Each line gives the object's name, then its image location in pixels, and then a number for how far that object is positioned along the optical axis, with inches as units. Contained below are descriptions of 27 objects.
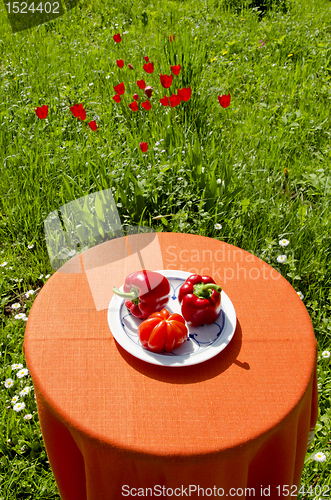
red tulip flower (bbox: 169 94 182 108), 105.8
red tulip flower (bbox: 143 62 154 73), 121.5
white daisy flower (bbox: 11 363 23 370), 79.3
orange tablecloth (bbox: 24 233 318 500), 43.1
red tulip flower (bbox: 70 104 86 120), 93.4
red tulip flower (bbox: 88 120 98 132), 99.8
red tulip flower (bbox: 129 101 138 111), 106.9
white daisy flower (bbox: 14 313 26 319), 88.3
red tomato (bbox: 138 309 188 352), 48.1
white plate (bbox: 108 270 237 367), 48.9
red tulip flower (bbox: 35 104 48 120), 97.2
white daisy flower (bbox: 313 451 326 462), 67.3
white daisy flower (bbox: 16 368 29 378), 76.5
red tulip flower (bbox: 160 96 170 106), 107.0
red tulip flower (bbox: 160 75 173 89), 112.3
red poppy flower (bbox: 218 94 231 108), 103.5
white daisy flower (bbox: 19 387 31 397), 72.2
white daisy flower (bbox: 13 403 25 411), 71.3
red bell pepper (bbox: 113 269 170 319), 53.1
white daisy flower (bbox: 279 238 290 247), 98.5
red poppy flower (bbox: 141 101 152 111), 110.1
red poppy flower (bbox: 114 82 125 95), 110.0
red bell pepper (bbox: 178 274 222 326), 51.7
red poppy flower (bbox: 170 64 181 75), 114.1
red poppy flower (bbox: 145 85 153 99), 108.8
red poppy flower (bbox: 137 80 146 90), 114.7
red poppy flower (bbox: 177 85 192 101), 108.0
